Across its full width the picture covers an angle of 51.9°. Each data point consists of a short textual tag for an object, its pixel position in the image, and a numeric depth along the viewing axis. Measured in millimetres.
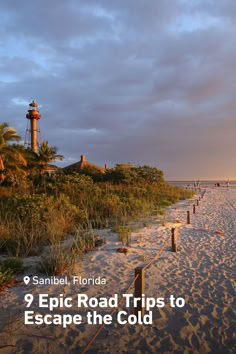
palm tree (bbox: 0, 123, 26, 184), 19109
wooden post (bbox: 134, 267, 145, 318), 3383
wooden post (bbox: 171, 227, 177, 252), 6801
